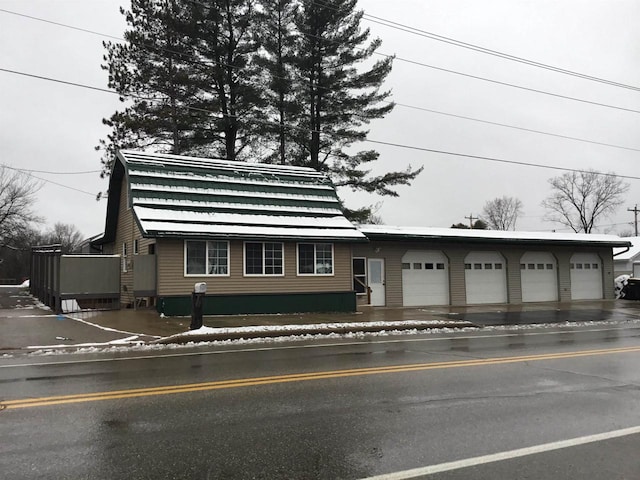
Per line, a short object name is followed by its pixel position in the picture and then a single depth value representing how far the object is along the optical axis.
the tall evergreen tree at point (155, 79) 29.48
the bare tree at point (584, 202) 65.00
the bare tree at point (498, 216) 78.94
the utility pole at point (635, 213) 68.62
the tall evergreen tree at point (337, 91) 31.41
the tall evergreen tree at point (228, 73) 30.41
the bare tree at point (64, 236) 83.69
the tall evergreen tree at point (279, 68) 30.91
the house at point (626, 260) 43.41
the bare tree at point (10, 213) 48.56
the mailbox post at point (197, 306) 14.37
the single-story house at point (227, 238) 18.05
